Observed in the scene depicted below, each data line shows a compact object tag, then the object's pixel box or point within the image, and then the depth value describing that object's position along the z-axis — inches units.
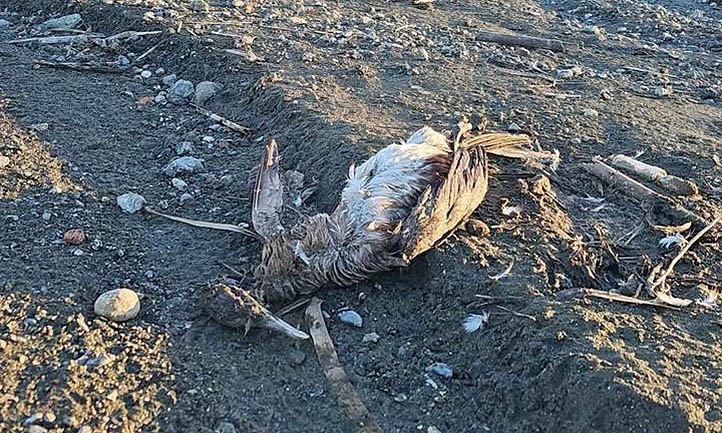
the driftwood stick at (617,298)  134.3
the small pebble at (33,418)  110.8
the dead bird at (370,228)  140.9
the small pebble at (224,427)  116.6
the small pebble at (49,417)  111.4
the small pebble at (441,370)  128.5
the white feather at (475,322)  132.7
